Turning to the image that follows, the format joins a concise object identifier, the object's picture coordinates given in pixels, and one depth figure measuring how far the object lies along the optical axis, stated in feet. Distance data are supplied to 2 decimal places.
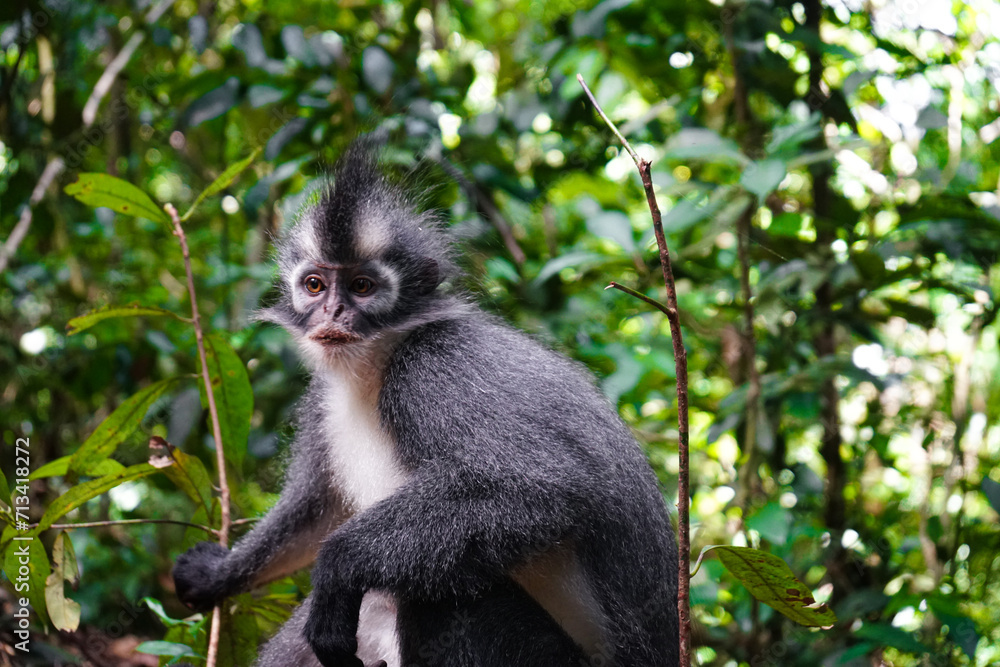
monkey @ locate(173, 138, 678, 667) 11.44
